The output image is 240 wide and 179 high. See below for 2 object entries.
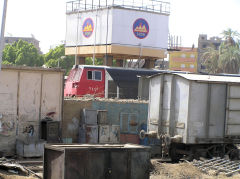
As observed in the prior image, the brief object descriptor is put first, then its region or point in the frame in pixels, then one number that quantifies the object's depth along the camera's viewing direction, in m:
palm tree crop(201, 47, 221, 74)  63.05
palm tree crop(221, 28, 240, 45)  63.97
